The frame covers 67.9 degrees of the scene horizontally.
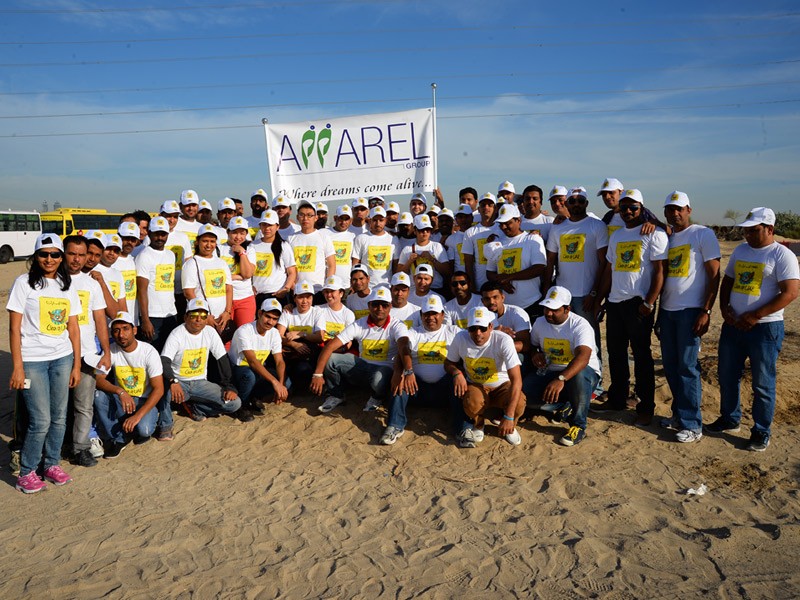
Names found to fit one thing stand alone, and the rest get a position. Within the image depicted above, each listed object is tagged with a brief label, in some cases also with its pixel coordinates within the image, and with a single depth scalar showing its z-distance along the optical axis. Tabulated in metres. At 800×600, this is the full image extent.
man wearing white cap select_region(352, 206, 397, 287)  7.92
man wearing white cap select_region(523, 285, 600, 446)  6.05
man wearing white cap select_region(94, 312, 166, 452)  6.23
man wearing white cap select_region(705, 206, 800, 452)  5.53
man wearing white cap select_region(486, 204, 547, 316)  6.88
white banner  9.88
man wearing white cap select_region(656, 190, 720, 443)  5.91
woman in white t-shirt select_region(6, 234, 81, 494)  5.11
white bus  29.33
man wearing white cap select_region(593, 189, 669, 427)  6.07
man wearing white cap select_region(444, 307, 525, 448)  5.97
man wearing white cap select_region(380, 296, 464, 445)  6.51
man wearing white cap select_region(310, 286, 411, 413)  6.90
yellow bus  30.81
